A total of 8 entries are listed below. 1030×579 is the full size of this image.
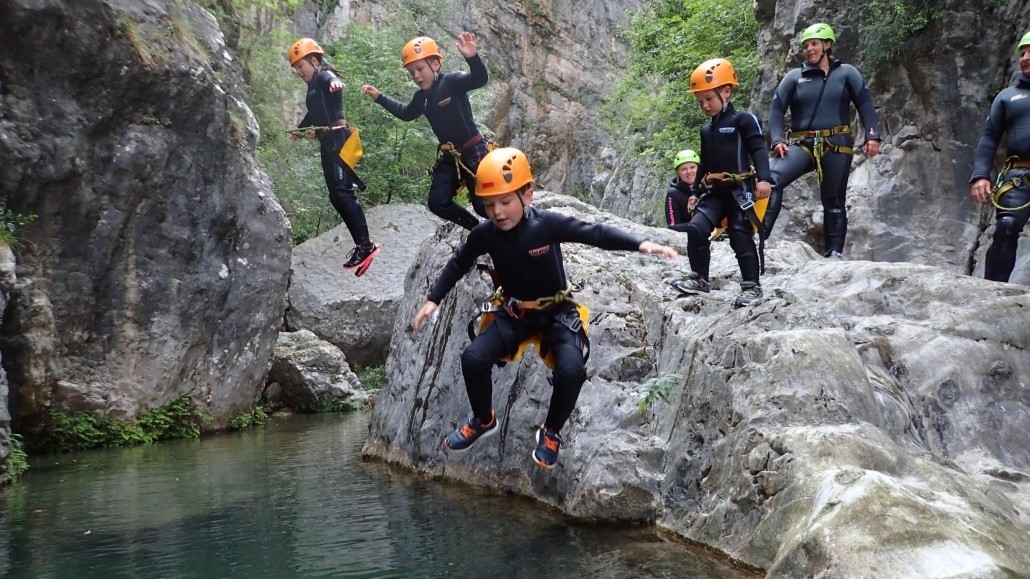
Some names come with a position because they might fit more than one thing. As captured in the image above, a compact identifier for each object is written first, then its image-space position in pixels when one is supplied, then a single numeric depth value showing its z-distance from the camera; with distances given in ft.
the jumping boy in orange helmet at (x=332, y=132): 24.49
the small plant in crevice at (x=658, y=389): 21.50
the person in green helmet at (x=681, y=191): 32.94
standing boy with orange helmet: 21.85
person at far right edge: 22.36
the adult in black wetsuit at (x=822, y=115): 24.75
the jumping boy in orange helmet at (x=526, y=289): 17.93
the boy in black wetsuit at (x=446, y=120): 24.18
